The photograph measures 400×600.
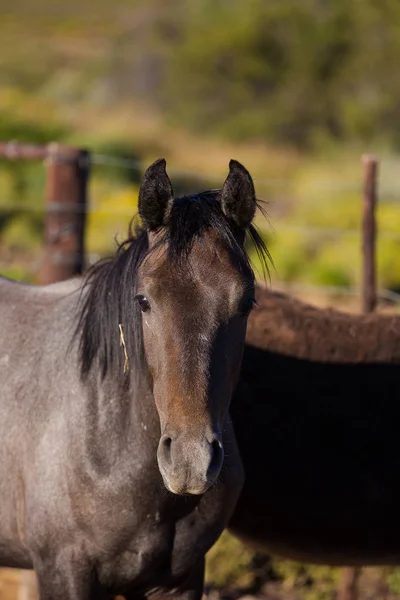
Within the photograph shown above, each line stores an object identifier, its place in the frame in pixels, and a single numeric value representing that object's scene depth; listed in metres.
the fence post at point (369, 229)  10.48
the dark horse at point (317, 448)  7.84
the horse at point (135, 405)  5.35
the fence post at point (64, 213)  10.45
